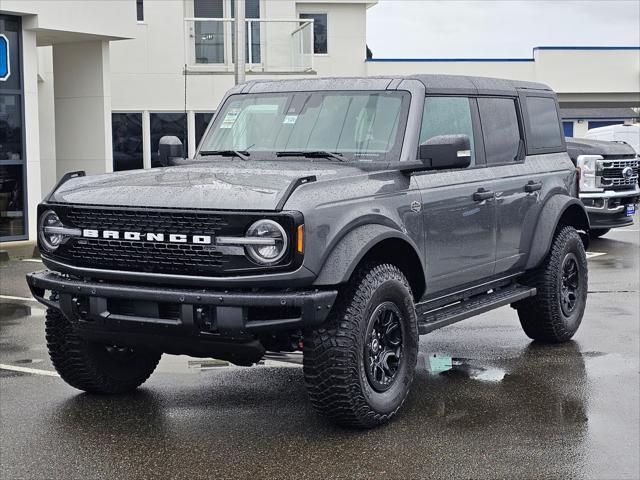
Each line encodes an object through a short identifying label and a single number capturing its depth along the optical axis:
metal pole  19.73
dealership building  15.91
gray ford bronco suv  5.71
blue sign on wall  15.43
